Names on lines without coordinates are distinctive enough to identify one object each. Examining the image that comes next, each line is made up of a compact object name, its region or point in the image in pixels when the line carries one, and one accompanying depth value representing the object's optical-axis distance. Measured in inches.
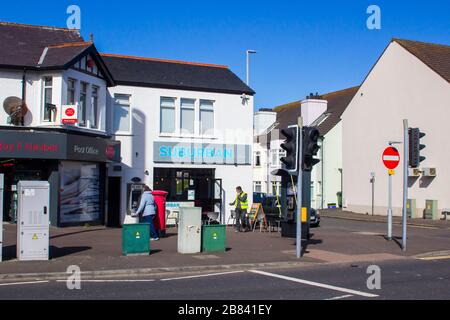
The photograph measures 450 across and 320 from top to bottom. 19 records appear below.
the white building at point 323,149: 1862.7
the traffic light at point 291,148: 593.3
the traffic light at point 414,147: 680.4
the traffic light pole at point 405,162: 669.3
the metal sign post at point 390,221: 737.6
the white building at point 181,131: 1005.2
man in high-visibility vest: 892.0
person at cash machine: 700.7
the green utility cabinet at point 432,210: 1285.7
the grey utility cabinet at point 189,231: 606.2
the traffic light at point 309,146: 594.2
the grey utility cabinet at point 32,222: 527.8
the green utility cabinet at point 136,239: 574.9
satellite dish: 831.7
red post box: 757.9
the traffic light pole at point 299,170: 584.1
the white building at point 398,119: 1316.4
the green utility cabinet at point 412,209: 1349.7
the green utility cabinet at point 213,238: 618.8
